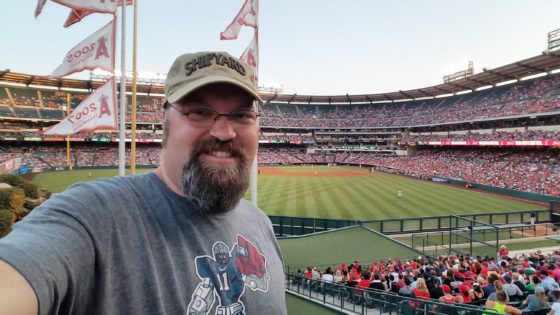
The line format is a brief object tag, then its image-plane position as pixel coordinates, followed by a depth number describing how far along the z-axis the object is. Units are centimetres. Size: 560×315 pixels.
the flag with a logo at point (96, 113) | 837
